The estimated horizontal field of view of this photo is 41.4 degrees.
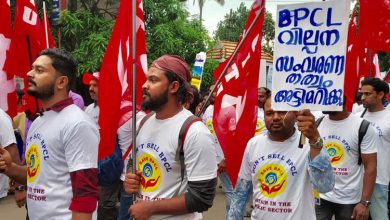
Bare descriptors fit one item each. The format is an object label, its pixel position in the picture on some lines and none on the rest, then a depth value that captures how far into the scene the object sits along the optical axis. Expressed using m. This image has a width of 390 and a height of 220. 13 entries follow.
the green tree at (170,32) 14.39
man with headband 2.97
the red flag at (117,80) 3.52
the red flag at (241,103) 4.08
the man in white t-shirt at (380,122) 5.42
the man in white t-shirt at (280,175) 3.42
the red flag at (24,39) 4.52
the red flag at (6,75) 4.38
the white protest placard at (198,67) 9.24
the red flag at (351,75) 4.58
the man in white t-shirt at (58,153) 2.92
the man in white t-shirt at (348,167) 4.53
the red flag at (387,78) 5.83
